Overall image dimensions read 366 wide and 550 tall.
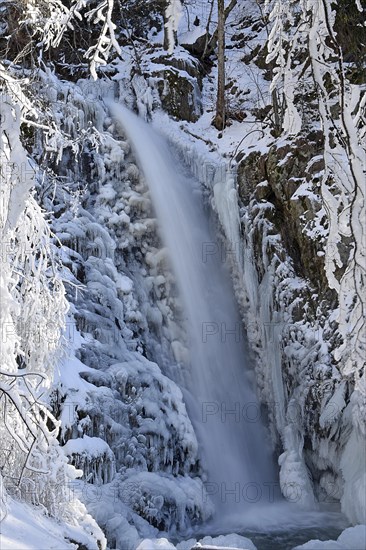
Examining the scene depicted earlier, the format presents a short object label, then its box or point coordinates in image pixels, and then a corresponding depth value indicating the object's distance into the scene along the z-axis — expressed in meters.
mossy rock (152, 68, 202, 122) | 12.11
